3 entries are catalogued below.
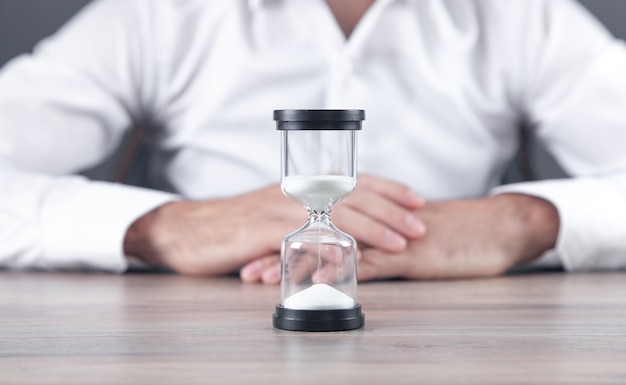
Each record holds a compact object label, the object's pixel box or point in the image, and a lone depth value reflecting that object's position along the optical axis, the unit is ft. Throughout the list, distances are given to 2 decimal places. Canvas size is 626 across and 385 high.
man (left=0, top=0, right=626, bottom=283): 4.06
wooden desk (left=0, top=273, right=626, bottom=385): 2.01
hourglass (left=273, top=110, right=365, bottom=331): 2.35
